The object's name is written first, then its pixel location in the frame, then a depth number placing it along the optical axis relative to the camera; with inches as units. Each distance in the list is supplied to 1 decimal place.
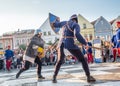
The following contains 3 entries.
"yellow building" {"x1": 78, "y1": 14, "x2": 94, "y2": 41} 1307.3
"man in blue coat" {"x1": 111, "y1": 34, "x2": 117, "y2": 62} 209.6
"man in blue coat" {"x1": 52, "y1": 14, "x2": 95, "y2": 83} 132.5
